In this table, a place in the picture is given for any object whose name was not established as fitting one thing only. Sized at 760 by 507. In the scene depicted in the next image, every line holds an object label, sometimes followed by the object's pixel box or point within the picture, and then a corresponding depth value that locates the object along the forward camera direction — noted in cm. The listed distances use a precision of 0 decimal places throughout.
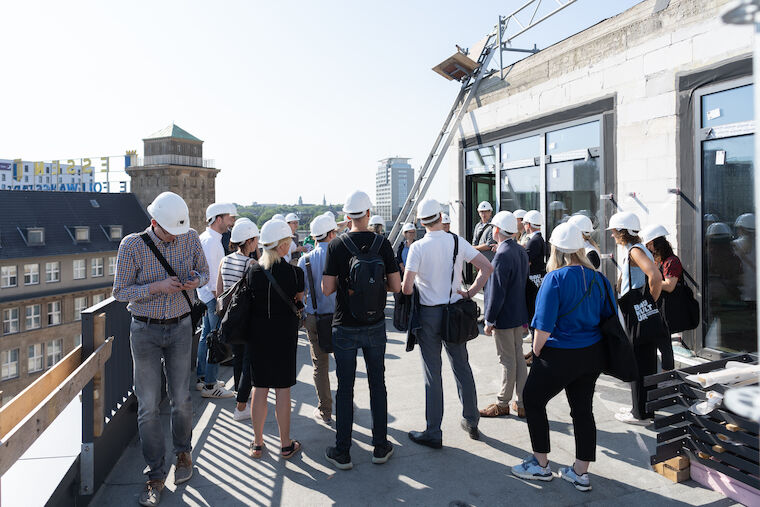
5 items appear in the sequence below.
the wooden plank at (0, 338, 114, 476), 236
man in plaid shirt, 353
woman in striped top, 505
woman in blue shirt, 347
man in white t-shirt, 432
